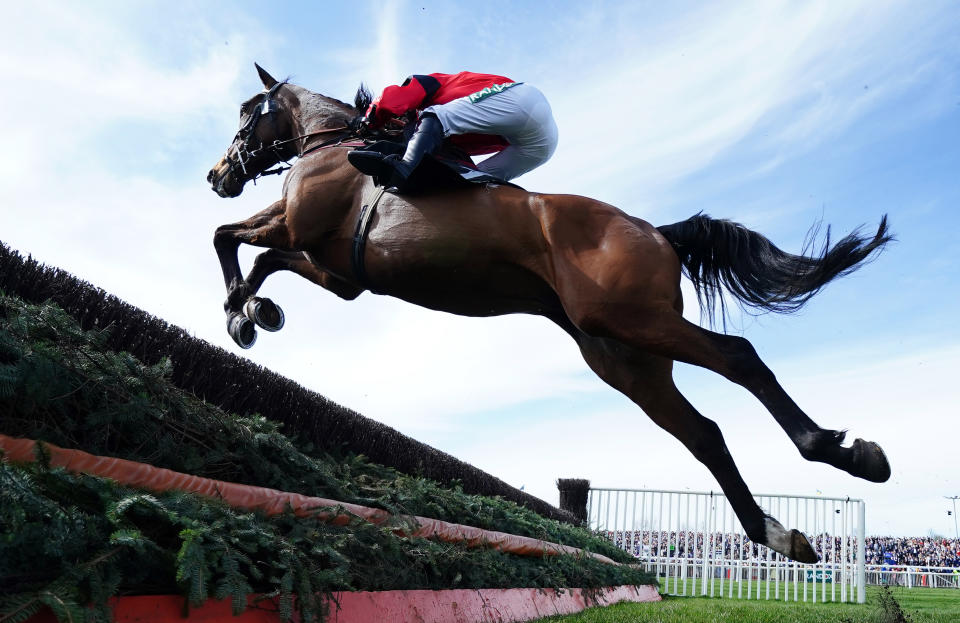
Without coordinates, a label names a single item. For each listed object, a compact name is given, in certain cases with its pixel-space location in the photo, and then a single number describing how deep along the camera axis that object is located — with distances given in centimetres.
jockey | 351
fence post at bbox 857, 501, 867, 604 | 1202
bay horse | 332
